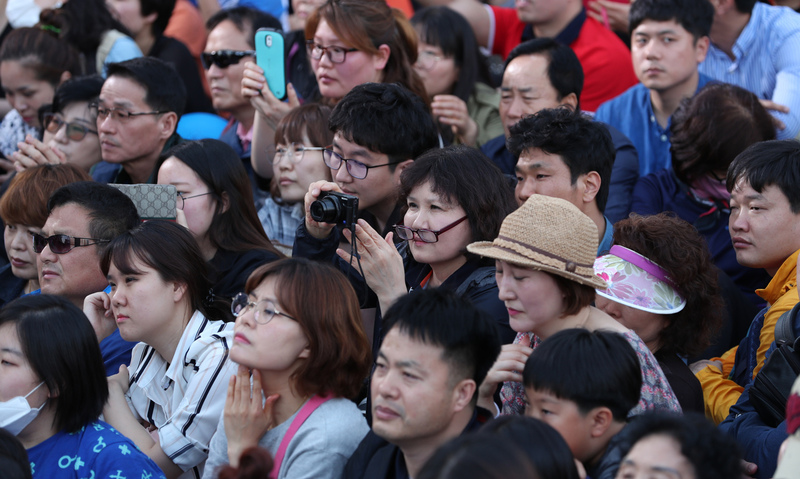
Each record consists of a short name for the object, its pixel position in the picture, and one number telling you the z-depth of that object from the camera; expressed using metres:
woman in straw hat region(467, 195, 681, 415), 5.45
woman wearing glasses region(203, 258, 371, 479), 5.54
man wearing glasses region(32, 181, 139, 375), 7.65
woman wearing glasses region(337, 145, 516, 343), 6.36
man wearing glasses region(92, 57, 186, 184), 9.75
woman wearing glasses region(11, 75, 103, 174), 10.22
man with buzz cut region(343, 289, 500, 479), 4.88
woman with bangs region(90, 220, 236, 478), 6.17
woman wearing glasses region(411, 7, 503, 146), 10.34
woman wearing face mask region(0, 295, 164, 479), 5.57
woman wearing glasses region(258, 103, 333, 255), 8.70
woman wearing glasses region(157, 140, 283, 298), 8.12
